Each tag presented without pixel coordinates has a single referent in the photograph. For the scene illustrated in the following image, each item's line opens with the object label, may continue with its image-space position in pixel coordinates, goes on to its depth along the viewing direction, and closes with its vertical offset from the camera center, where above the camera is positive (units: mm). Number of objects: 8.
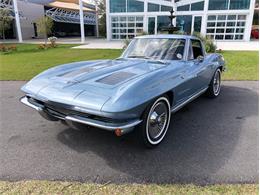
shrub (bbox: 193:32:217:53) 13428 -423
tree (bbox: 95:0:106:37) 43441 +4164
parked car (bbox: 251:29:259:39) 29234 +498
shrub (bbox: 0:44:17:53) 15373 -747
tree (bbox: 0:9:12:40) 25177 +2149
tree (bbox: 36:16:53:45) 25331 +1463
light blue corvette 2533 -627
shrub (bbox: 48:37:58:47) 18947 -270
